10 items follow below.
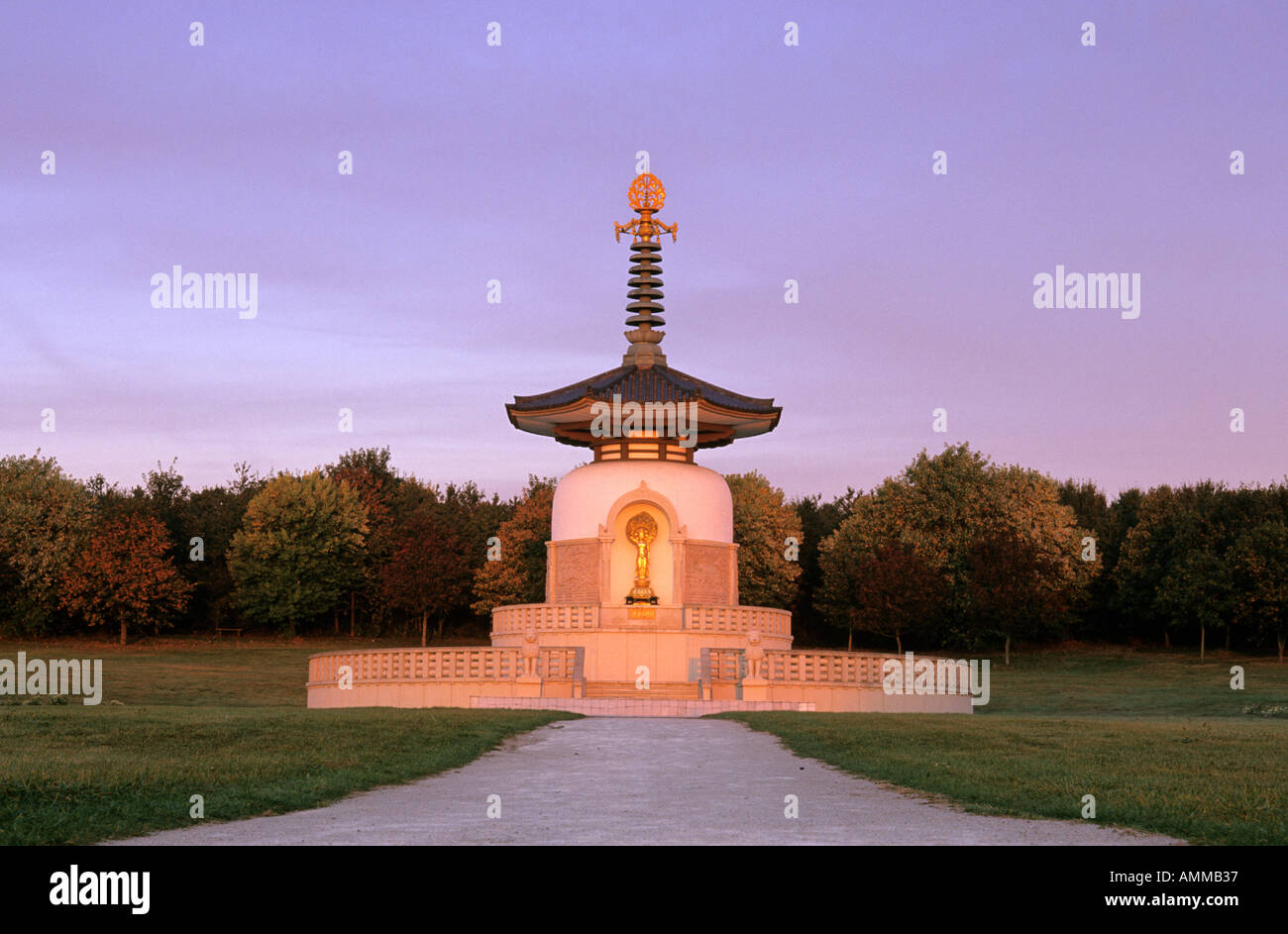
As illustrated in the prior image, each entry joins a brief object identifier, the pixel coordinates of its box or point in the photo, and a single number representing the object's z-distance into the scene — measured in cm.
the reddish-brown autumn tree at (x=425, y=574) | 6550
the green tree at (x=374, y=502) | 7131
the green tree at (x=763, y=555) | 6994
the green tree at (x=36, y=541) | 6319
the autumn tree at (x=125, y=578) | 6303
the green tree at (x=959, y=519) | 6588
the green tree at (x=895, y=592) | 6044
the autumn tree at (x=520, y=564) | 6612
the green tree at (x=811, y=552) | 7519
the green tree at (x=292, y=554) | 6644
